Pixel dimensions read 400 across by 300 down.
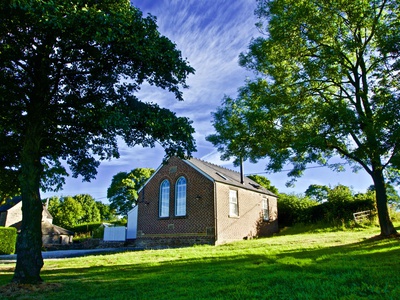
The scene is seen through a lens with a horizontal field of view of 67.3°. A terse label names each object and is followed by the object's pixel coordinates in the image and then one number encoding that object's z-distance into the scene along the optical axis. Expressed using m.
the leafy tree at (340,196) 27.66
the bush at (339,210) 26.31
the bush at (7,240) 23.62
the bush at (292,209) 30.23
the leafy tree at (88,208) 74.00
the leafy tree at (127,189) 42.34
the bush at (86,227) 46.34
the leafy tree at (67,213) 59.19
